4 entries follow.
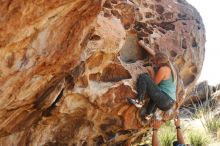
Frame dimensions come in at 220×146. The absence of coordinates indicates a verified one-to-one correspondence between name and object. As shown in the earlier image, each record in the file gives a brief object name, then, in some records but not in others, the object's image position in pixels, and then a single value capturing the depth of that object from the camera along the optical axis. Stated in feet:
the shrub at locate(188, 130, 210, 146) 40.45
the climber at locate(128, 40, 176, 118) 23.76
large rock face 14.73
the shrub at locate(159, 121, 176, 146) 39.29
